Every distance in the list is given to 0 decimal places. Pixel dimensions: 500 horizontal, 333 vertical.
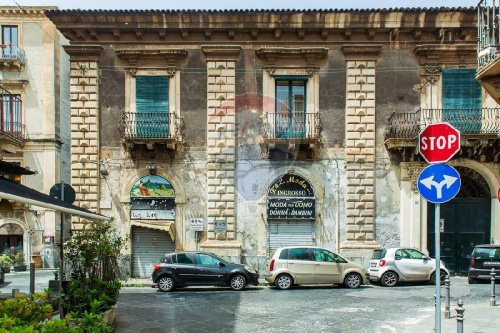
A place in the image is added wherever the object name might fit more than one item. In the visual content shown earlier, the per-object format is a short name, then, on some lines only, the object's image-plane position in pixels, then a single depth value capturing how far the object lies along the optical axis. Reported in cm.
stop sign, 743
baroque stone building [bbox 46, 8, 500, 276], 1906
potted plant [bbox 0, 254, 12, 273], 2103
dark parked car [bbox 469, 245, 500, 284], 1669
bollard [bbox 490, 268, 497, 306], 1220
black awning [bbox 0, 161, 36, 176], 1067
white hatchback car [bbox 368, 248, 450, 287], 1684
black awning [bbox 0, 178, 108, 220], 582
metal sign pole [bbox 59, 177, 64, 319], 834
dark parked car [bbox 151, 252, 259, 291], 1603
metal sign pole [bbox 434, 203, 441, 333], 690
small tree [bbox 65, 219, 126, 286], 1027
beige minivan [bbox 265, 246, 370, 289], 1630
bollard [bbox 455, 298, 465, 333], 752
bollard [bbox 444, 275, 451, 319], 1085
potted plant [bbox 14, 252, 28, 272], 2392
